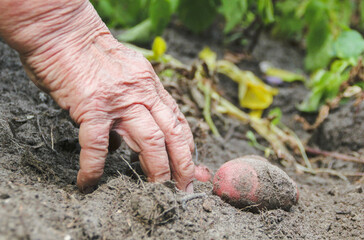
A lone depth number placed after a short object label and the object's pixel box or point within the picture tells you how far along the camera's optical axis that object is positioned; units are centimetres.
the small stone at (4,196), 104
